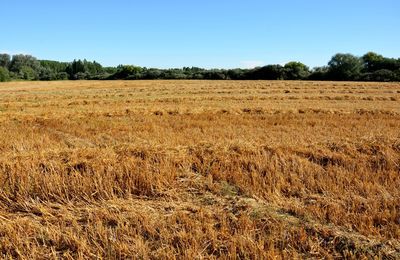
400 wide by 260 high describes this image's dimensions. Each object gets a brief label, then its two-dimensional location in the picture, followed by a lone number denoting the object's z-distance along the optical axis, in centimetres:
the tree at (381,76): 6256
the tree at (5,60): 12765
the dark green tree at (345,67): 7044
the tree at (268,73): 7338
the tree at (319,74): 7150
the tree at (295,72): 7150
